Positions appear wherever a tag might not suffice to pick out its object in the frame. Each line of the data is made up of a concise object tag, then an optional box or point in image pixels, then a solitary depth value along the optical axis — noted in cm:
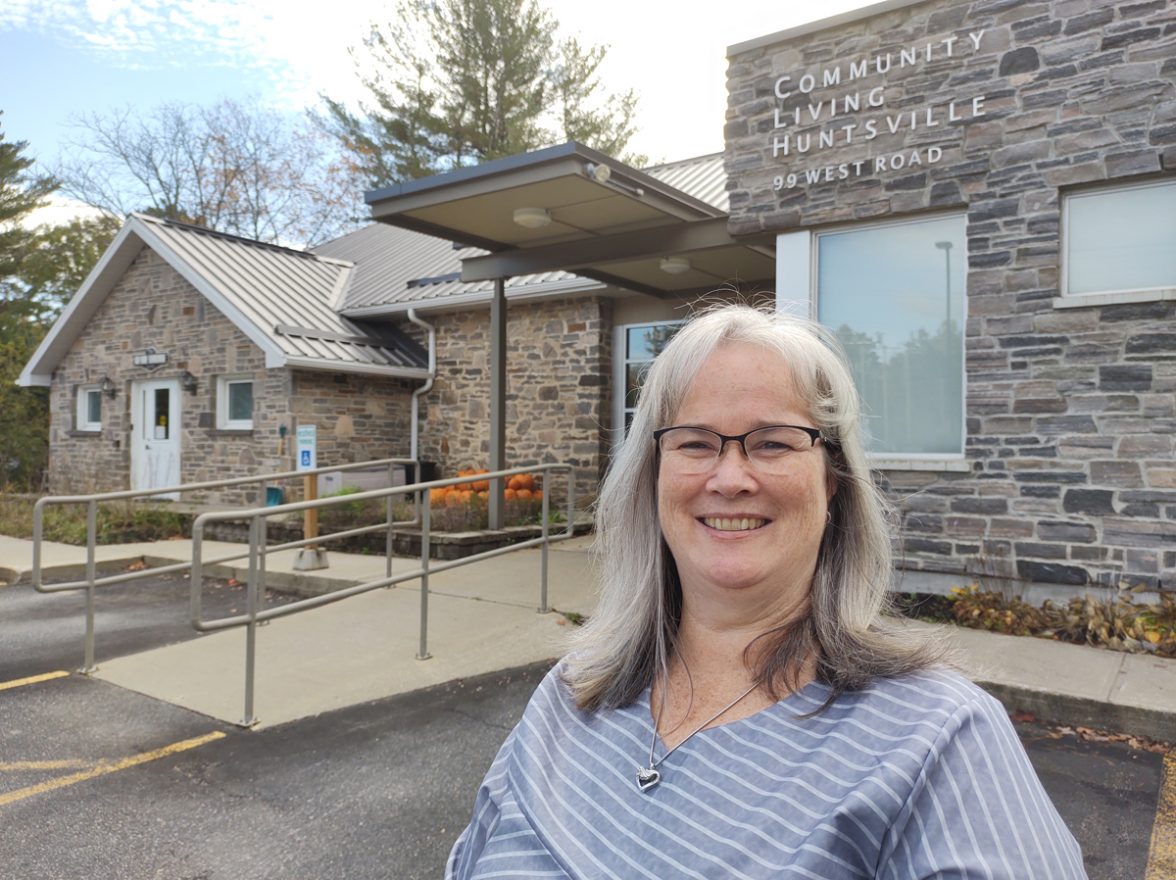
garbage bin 1253
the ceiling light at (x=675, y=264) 865
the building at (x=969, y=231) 534
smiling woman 108
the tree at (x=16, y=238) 2458
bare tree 2642
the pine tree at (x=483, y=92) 2114
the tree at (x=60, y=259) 2506
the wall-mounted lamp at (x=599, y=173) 641
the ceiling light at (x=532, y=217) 736
